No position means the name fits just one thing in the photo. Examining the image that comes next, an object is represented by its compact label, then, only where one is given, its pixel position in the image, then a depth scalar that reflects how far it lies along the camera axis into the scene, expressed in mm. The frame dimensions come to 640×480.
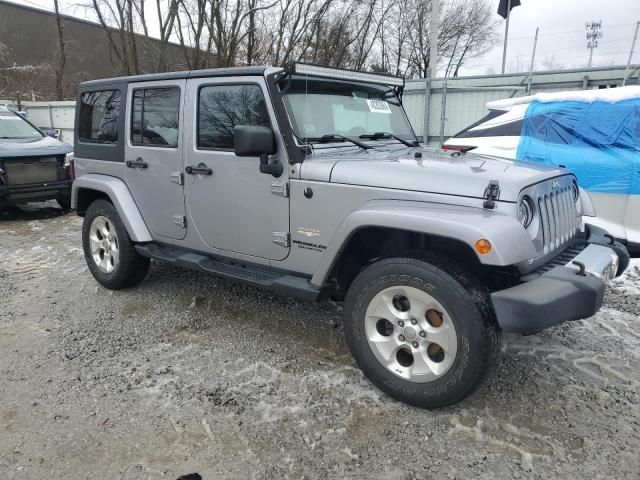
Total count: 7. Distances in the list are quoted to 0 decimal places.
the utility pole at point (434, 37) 12977
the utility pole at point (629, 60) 9062
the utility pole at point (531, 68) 9798
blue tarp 4773
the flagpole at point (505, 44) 17066
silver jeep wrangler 2588
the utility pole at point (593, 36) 18344
